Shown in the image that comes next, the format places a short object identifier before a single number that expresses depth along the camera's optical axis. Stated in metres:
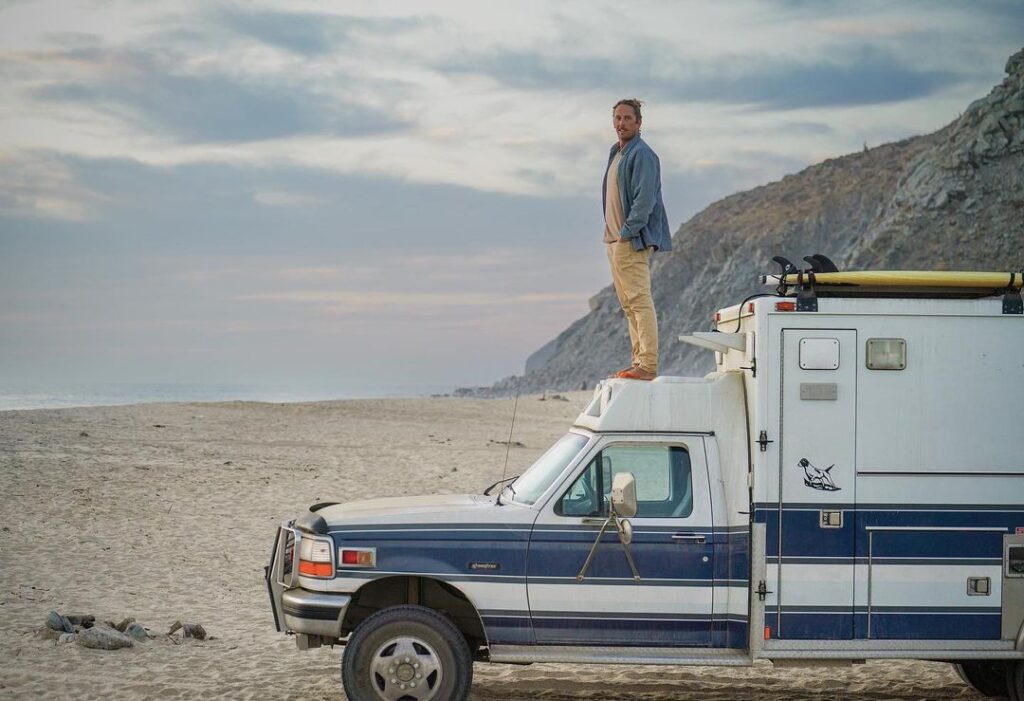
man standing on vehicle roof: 9.56
